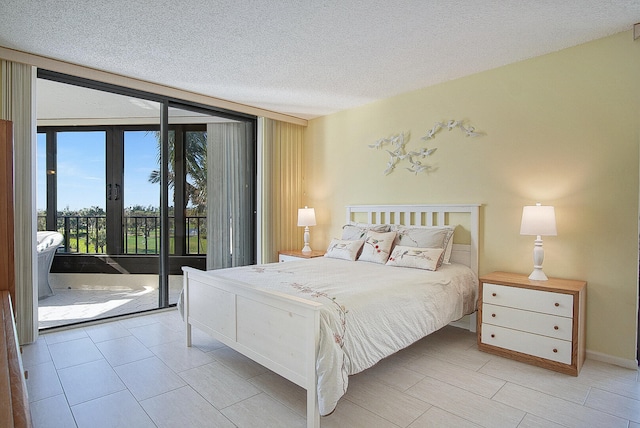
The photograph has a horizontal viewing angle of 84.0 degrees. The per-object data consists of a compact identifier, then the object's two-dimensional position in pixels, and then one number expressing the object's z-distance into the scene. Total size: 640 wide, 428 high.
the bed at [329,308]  1.93
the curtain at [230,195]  4.71
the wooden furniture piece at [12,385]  0.70
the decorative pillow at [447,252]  3.51
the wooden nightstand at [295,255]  4.59
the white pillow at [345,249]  3.84
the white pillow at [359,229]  4.00
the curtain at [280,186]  4.92
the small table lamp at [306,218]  4.84
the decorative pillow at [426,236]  3.42
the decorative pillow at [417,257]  3.21
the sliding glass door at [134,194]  3.77
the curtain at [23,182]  3.07
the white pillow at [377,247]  3.61
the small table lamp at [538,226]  2.78
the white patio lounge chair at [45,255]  3.57
